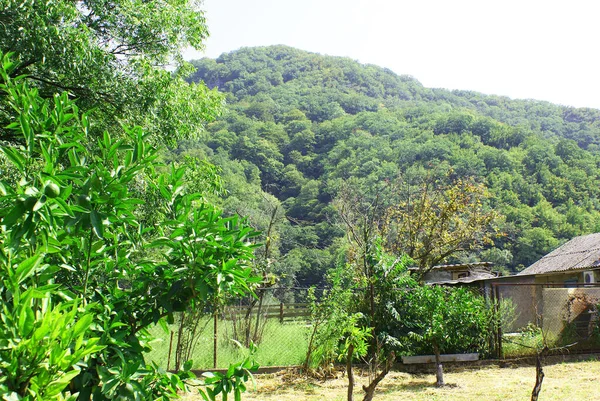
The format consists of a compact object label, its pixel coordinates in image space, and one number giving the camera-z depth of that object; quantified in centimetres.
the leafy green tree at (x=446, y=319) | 804
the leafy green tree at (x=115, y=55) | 721
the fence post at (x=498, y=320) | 996
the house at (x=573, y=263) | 2203
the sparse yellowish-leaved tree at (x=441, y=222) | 1407
